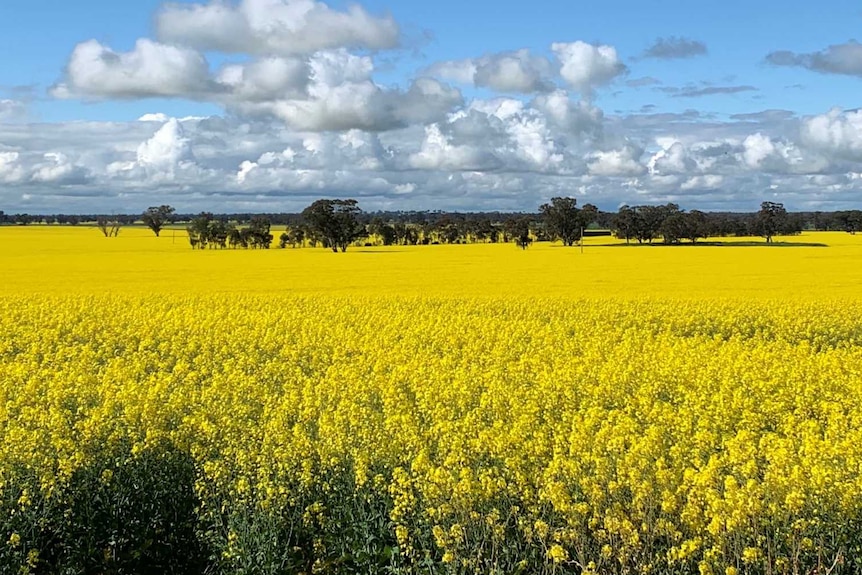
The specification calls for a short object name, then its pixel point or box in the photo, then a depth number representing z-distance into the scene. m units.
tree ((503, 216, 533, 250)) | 93.19
